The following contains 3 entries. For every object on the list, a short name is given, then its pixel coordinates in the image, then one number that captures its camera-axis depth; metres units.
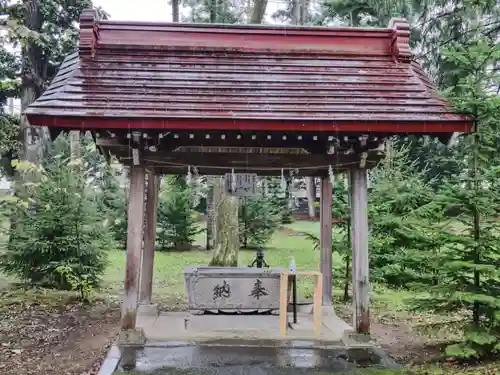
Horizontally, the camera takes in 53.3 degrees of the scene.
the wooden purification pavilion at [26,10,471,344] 6.06
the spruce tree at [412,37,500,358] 6.08
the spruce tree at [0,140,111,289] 10.37
